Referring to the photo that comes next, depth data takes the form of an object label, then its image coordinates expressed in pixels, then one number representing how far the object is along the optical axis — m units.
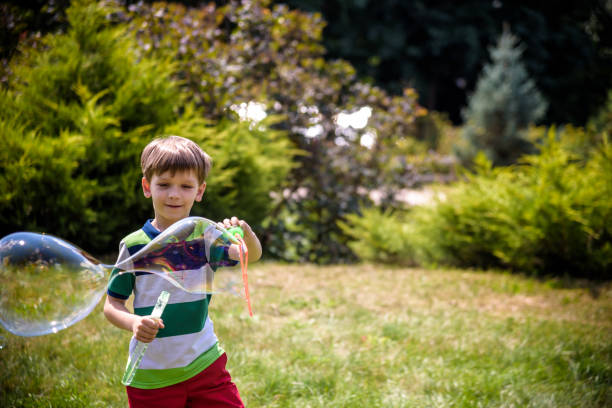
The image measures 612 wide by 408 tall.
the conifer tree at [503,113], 16.92
